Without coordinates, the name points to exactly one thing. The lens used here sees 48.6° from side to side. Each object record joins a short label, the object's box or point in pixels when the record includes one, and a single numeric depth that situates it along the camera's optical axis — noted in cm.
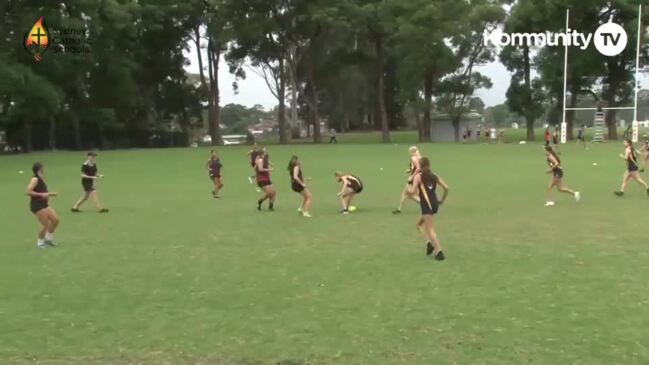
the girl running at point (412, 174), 1579
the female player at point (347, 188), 1752
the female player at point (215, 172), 2258
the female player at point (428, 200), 1075
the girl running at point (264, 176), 1805
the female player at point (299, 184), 1708
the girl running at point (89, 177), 1844
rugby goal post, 5300
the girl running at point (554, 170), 1791
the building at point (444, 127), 7064
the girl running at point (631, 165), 1995
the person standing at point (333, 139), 6815
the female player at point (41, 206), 1259
